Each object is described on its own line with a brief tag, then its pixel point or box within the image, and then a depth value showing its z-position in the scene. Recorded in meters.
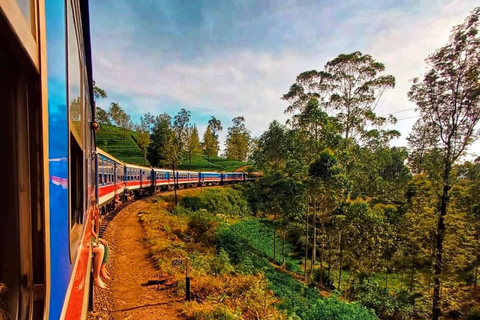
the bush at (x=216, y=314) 5.68
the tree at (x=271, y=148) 36.75
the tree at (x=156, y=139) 33.59
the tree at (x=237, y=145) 65.97
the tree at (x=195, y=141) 37.81
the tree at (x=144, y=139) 38.59
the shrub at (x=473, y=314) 14.84
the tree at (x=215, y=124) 68.65
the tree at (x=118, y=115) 50.57
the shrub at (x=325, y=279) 19.08
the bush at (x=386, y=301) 15.19
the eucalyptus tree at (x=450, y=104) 10.04
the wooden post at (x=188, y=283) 6.50
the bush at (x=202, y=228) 13.30
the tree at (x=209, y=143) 52.53
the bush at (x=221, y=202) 24.92
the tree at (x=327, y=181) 16.03
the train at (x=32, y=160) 0.76
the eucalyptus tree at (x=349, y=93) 20.48
